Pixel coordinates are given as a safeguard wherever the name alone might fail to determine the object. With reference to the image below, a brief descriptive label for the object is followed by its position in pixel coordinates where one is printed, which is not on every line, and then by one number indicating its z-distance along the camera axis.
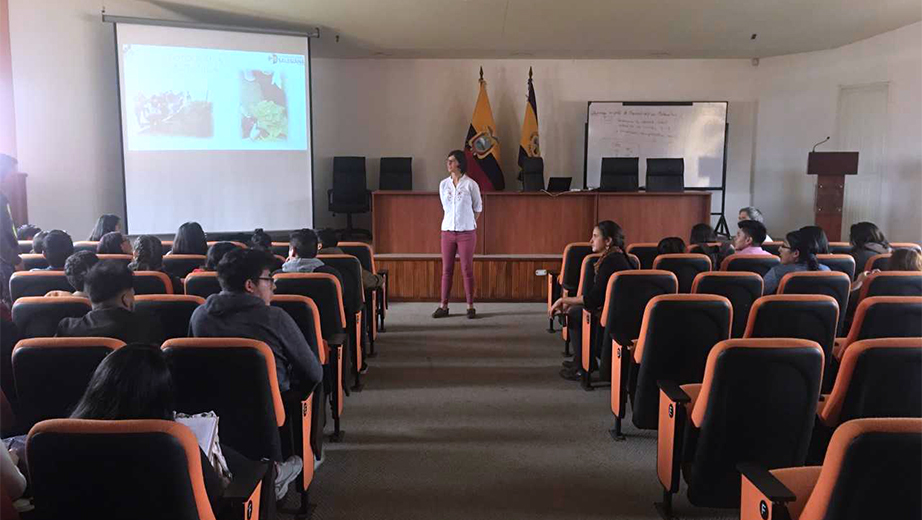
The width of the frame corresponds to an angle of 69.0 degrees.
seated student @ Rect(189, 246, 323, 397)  2.59
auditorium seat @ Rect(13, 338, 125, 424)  2.15
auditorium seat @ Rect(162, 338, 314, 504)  2.17
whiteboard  10.44
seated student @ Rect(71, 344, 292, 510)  1.61
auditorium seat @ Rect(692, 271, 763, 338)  3.69
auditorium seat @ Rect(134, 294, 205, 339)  2.96
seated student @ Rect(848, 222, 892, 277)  5.02
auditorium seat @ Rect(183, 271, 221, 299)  3.64
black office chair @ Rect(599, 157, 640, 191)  9.52
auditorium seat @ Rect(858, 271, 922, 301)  3.78
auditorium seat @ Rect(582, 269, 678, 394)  3.66
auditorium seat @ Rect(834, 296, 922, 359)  2.86
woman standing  6.46
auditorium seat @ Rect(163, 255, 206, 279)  4.41
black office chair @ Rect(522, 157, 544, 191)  8.73
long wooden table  7.32
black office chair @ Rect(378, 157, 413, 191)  10.26
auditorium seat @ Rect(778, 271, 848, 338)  3.66
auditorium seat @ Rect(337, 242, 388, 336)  5.08
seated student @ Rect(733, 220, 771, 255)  4.91
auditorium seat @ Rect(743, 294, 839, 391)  2.89
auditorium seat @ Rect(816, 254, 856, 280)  4.48
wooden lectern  8.84
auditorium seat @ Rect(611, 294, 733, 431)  2.91
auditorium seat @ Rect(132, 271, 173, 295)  3.59
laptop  7.57
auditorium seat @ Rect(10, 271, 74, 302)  3.63
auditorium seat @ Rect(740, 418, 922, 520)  1.38
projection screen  7.23
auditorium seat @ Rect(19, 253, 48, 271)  4.35
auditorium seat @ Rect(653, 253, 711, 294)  4.39
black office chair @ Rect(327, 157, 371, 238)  10.02
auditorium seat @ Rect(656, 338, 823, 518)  2.19
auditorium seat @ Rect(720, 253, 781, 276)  4.50
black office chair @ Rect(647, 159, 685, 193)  9.10
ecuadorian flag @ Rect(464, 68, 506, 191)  10.10
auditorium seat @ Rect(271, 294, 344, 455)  2.91
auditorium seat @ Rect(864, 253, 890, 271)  4.55
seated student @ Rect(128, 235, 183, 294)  4.04
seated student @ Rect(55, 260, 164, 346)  2.51
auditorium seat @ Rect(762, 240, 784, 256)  5.70
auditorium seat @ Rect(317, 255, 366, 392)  4.29
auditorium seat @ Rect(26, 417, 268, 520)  1.46
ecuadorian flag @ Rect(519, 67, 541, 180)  10.19
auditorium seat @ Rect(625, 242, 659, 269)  5.23
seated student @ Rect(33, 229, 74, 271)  3.90
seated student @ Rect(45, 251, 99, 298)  3.17
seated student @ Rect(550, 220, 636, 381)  4.14
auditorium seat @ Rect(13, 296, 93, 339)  2.82
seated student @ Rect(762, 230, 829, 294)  4.01
